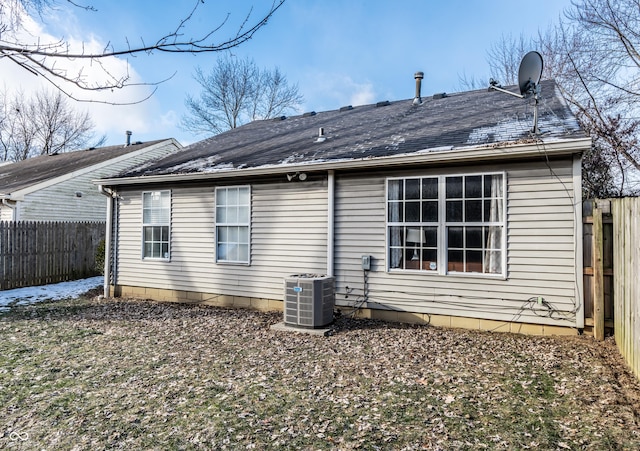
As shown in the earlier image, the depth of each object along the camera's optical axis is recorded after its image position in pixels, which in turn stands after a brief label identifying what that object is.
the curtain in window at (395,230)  6.38
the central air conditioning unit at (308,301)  5.84
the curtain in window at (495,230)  5.69
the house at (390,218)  5.43
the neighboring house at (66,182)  13.62
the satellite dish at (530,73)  5.99
